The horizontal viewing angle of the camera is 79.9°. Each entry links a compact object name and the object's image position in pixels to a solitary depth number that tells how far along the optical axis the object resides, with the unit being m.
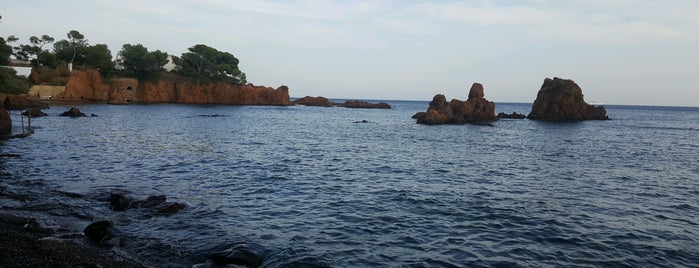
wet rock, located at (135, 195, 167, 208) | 18.09
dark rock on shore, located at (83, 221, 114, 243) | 13.39
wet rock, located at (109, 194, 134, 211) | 17.53
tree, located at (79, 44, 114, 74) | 127.25
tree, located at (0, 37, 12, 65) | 65.80
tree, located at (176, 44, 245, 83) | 150.50
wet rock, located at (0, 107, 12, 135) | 39.78
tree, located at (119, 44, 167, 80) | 134.12
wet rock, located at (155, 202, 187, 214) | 17.38
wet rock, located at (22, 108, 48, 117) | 61.74
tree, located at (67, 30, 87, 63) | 130.10
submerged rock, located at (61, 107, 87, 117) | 64.50
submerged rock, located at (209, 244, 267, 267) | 12.32
